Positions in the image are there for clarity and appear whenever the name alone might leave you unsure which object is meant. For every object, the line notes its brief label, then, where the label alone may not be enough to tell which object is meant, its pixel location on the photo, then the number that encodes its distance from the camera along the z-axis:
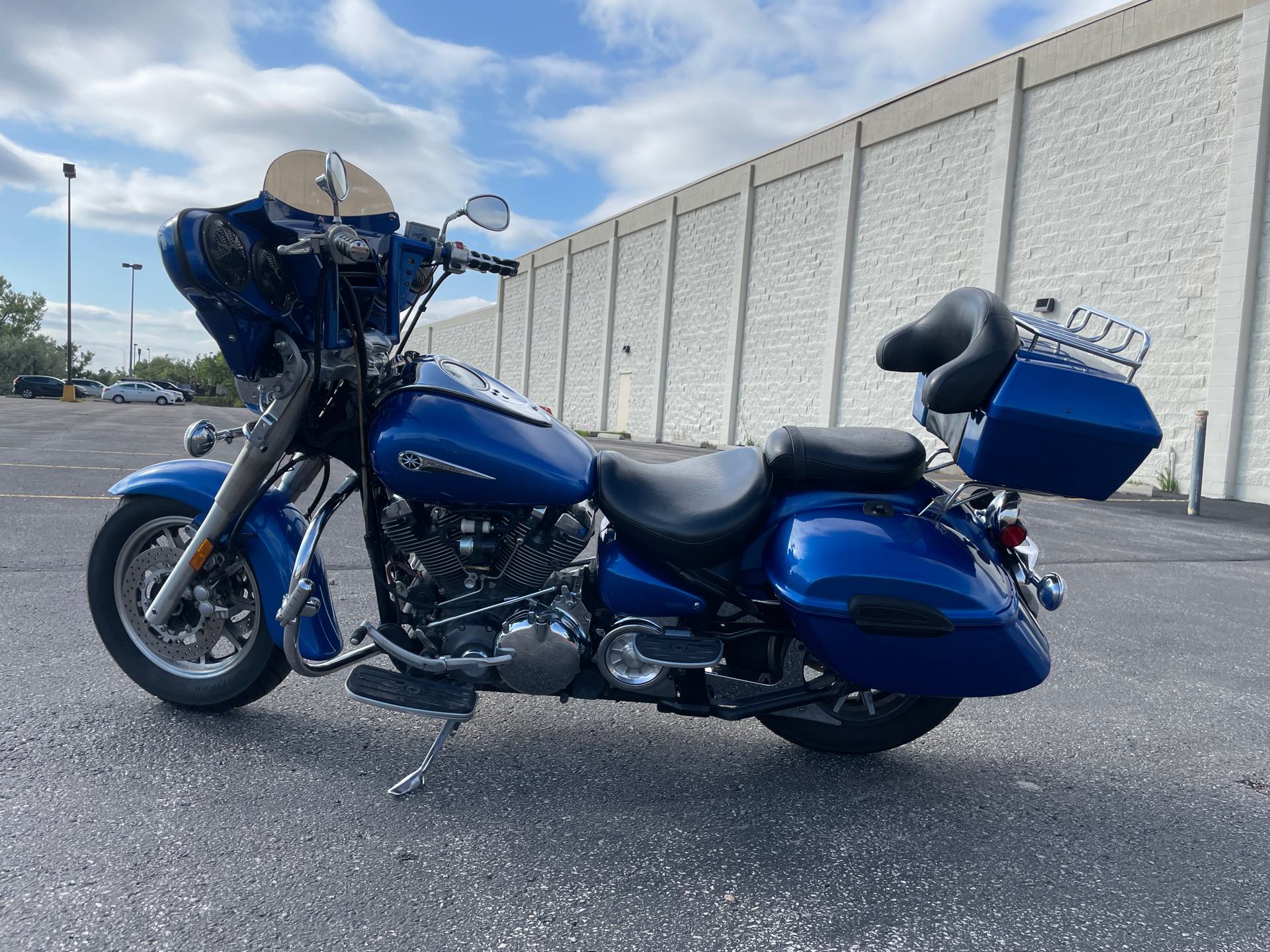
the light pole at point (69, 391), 45.09
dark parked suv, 47.78
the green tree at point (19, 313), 65.06
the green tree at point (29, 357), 57.28
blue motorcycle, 2.41
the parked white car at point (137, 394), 53.06
